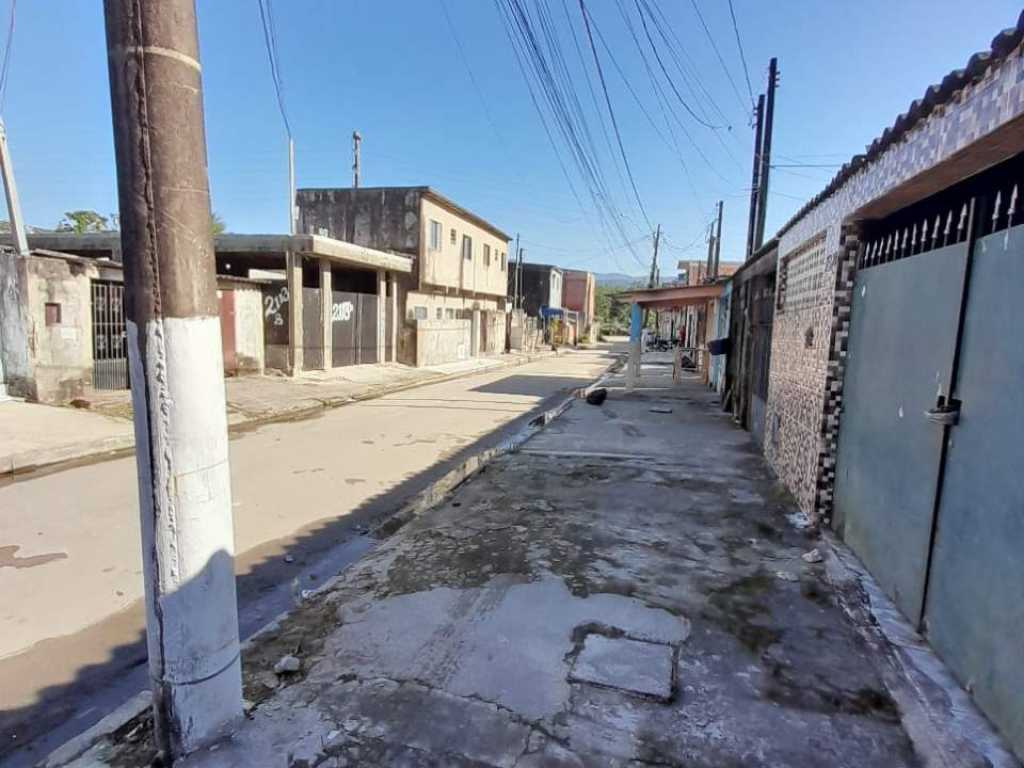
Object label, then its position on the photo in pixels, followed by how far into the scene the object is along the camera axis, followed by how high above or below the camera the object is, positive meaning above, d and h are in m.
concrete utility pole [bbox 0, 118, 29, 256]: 10.23 +2.01
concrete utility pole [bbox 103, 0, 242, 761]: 2.05 -0.18
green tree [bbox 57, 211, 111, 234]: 37.59 +5.78
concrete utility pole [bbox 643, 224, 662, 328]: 49.10 +5.12
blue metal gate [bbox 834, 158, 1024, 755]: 2.56 -0.56
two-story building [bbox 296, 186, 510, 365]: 23.81 +3.27
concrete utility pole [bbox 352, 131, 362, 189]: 31.28 +8.45
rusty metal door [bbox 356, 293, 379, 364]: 20.61 -0.40
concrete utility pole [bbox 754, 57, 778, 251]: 14.44 +4.57
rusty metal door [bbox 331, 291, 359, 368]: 19.14 -0.33
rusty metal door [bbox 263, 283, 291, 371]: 17.31 -0.35
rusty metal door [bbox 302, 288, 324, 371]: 17.67 -0.51
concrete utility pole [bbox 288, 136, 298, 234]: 22.14 +4.33
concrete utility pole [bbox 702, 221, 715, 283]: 33.12 +4.50
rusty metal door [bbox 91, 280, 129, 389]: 11.51 -0.57
